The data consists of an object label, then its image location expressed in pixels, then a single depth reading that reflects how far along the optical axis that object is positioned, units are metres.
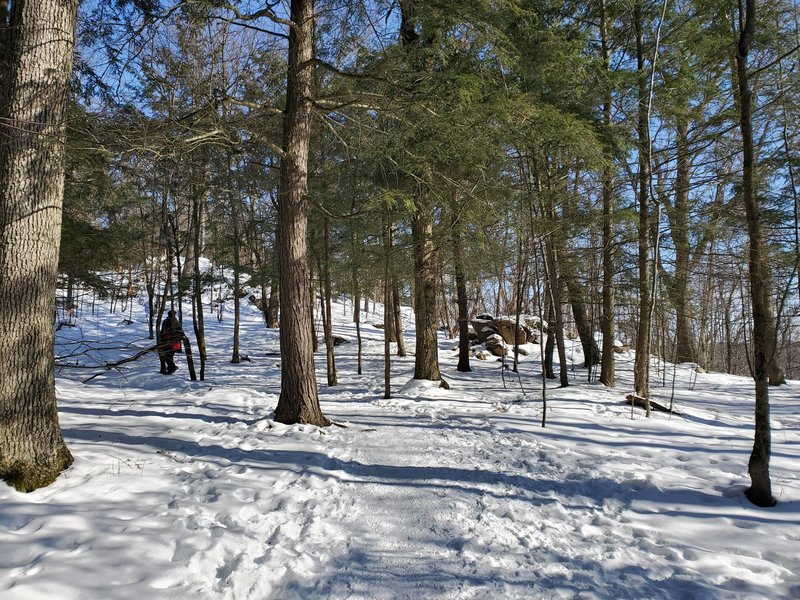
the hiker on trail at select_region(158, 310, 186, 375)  10.35
